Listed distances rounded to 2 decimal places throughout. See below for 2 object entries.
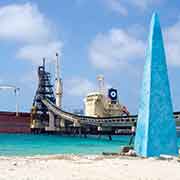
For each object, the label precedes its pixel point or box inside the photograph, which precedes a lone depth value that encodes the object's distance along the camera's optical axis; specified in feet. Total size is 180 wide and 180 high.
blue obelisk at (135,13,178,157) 73.00
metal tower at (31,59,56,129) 367.06
